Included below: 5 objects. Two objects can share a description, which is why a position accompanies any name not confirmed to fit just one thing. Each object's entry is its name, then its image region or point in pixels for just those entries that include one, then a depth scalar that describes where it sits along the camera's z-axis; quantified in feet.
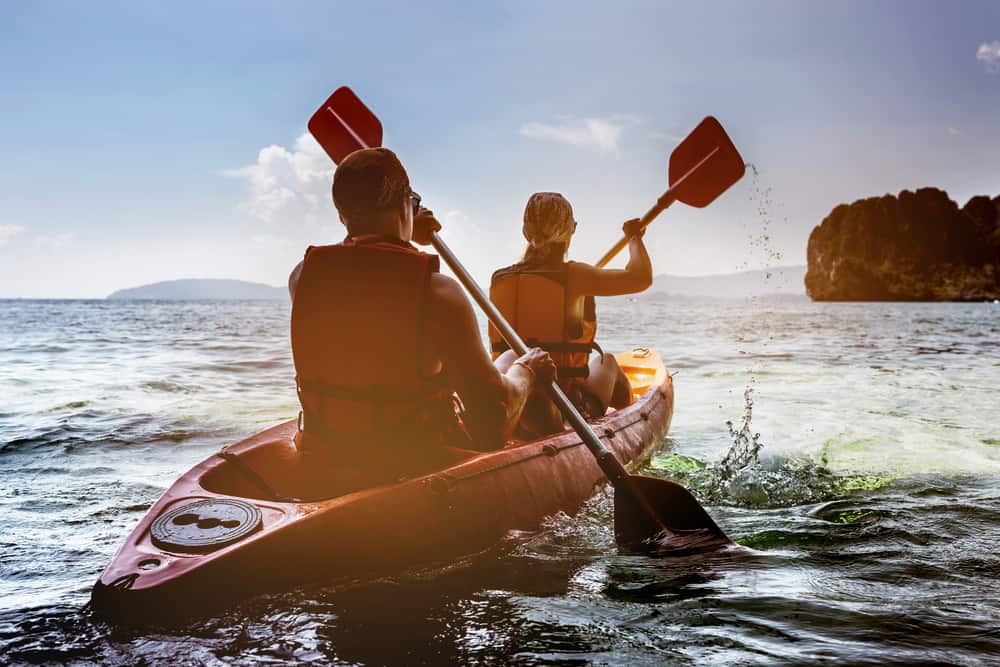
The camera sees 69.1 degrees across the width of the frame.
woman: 14.30
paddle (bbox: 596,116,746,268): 18.56
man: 8.71
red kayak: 7.86
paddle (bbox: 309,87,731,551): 11.84
